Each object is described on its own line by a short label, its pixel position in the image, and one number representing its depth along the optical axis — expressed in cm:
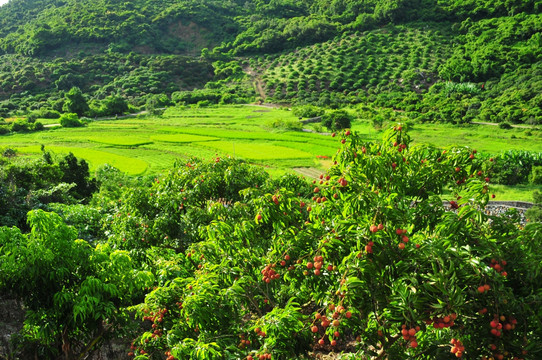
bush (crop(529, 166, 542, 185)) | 4009
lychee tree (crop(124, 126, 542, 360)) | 548
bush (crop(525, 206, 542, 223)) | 2980
